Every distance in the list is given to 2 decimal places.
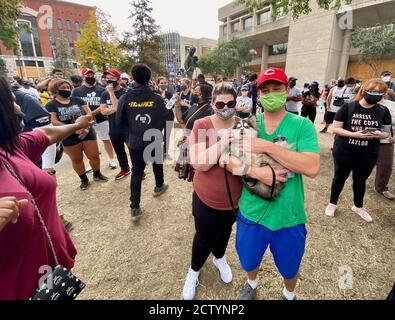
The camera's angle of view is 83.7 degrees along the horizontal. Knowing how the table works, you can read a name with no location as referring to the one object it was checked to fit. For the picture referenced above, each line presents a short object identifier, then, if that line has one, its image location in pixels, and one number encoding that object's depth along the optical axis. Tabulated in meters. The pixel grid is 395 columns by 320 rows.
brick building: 42.88
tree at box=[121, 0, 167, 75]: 30.88
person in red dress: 1.02
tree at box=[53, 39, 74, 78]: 40.06
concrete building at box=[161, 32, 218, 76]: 70.98
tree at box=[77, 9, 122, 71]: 25.94
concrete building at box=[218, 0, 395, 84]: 23.67
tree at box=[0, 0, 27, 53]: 7.69
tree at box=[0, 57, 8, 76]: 33.19
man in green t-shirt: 1.53
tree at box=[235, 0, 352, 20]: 5.73
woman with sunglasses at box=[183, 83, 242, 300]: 1.78
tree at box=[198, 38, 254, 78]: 35.84
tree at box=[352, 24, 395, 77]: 18.47
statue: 9.09
